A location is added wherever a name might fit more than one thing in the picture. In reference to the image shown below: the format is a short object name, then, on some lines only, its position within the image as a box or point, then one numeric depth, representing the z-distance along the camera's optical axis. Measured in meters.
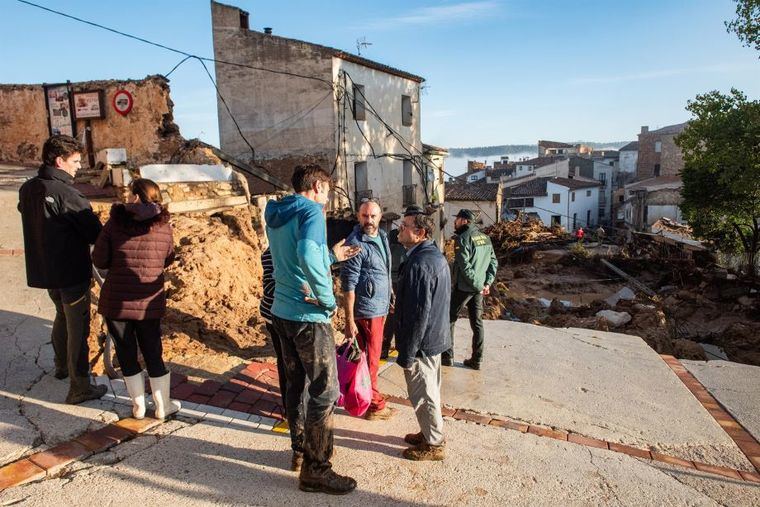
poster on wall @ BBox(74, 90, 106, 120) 12.88
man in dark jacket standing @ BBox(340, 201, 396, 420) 3.83
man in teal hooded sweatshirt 2.79
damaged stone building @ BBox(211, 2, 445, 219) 17.78
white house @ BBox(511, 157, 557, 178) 57.93
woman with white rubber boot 3.28
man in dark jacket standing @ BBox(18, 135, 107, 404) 3.49
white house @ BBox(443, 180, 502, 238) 37.31
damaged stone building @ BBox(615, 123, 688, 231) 39.31
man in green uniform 4.93
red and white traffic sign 12.65
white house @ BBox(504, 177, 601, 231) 47.12
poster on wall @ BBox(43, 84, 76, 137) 13.30
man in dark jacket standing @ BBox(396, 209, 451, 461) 3.24
